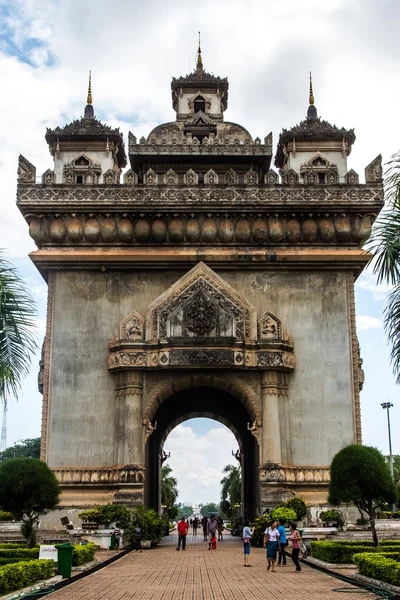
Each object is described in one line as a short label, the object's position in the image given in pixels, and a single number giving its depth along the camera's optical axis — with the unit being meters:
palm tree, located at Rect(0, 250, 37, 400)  15.47
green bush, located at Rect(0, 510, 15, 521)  32.22
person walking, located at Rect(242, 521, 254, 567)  18.88
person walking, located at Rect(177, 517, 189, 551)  24.78
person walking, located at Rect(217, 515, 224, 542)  31.08
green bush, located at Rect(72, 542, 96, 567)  17.47
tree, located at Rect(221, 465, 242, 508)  61.05
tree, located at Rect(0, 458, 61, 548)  19.83
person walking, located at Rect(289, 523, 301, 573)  17.61
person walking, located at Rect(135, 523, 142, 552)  23.86
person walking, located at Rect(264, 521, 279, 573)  17.53
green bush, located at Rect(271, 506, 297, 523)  22.98
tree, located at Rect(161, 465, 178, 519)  59.19
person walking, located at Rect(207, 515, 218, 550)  24.76
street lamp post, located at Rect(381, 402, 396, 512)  54.66
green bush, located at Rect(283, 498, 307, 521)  24.53
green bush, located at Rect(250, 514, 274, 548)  23.69
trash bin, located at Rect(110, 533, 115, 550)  23.28
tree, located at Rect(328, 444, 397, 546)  19.17
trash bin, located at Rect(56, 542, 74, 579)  15.79
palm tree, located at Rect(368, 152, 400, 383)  13.98
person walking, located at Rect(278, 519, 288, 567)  19.05
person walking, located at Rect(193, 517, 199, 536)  44.81
